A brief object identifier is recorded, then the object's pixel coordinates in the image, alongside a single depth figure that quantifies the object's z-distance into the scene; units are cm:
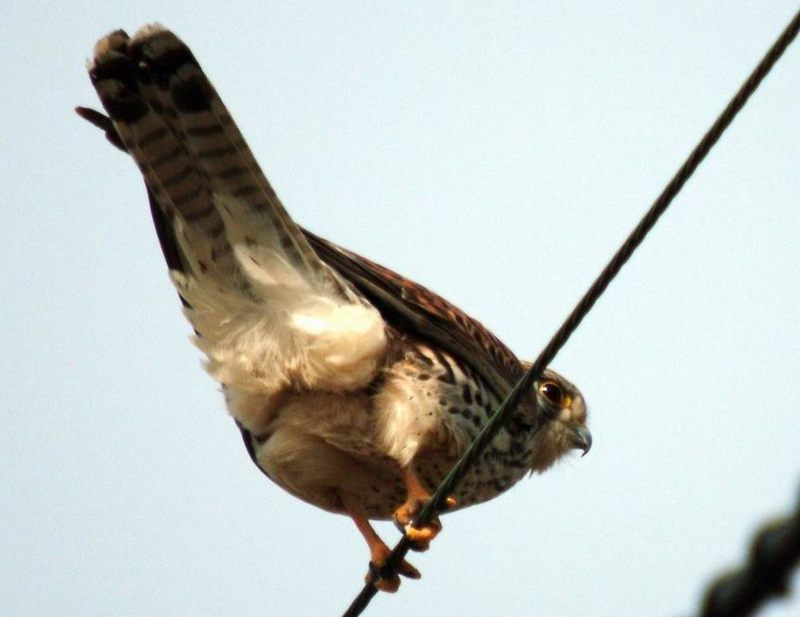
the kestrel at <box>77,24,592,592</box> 876
